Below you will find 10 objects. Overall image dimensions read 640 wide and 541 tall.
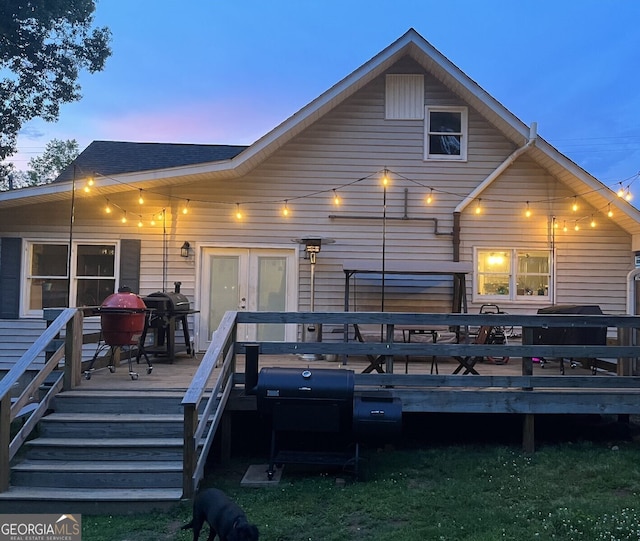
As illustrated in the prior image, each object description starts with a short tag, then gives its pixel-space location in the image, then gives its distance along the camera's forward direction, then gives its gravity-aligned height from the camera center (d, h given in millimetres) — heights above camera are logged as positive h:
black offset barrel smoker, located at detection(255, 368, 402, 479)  4410 -1130
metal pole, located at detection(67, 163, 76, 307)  7625 +209
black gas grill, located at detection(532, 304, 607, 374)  6449 -607
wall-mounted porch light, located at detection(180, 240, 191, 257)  8039 +482
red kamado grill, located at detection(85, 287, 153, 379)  5672 -471
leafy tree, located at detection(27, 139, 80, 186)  35719 +8377
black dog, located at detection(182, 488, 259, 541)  2912 -1447
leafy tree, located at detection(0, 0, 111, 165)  13164 +6228
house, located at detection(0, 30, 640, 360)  7973 +1005
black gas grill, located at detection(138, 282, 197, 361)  6797 -492
